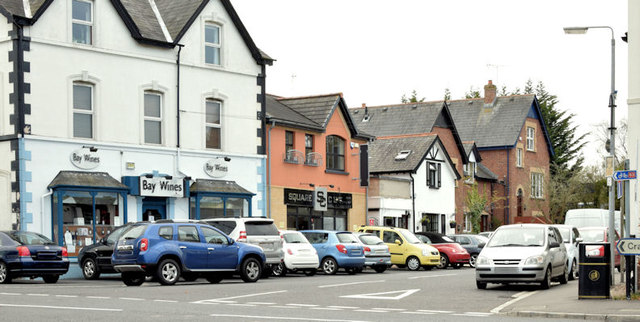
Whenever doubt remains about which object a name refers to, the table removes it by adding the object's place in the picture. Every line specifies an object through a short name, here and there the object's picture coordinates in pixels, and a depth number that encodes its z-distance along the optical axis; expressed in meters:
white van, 42.28
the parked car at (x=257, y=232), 28.45
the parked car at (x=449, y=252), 39.62
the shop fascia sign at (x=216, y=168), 36.91
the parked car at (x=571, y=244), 28.34
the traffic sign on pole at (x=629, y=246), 19.30
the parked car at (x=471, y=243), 41.94
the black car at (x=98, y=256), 28.16
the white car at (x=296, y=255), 30.59
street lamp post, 24.78
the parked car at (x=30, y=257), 25.84
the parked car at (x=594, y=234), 33.06
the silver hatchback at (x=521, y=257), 23.27
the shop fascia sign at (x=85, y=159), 32.19
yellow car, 36.88
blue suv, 24.05
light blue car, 32.62
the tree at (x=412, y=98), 97.44
